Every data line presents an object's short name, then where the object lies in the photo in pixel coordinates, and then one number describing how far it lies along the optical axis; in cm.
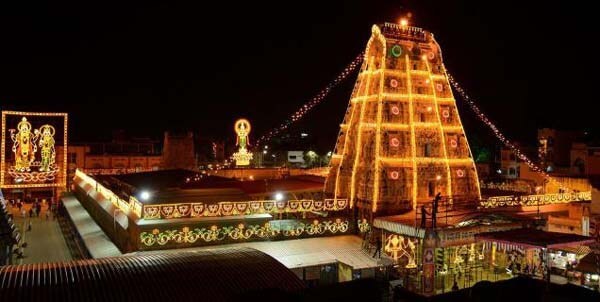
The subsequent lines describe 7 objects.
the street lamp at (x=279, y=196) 2585
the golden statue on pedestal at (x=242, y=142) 3900
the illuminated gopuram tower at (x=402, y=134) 2423
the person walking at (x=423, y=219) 1980
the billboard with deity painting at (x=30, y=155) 4212
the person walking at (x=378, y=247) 2030
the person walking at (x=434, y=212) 1939
